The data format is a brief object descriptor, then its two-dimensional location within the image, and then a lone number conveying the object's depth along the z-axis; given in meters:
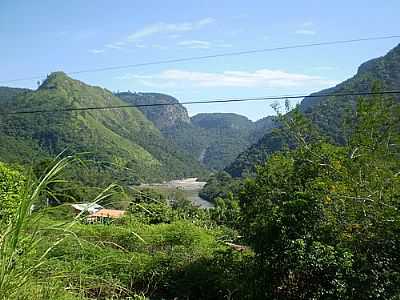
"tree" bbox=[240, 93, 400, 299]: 4.61
